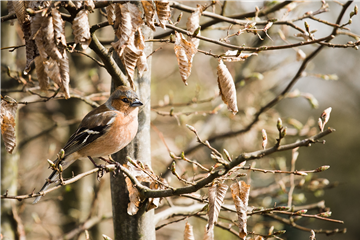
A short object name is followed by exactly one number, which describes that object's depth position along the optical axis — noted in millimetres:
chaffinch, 6152
